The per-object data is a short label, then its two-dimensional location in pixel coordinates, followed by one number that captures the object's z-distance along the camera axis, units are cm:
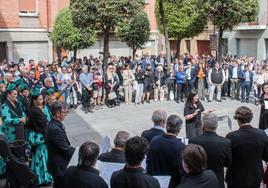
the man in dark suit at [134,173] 412
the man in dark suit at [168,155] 531
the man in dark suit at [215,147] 539
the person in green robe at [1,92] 782
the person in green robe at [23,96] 908
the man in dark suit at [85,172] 431
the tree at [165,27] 1969
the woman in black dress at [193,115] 897
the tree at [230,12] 1930
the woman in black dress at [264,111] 957
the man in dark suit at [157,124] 612
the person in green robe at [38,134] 744
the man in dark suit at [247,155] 562
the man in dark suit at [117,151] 504
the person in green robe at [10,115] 800
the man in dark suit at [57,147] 599
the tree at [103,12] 1653
